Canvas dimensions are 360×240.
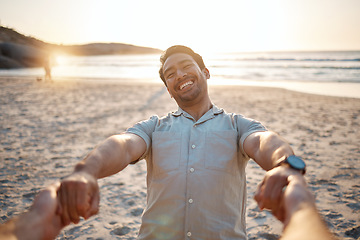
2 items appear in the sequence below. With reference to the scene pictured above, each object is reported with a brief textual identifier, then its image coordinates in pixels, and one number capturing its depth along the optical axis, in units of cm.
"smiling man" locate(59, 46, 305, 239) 173
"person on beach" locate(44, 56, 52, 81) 1913
